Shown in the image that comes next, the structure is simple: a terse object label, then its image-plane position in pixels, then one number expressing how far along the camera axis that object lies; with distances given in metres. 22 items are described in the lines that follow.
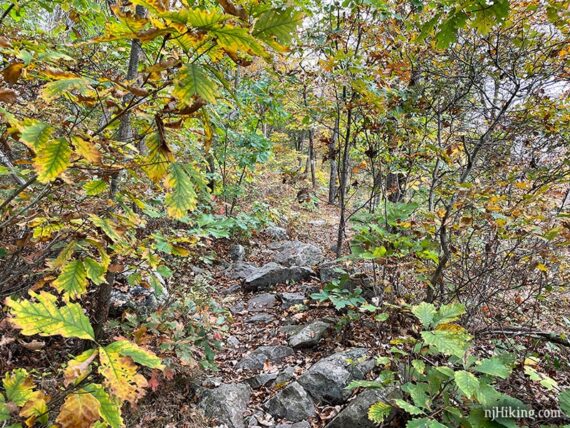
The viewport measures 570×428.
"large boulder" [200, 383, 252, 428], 3.42
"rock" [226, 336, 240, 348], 4.86
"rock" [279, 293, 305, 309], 5.77
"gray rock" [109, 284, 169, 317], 4.29
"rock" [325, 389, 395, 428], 3.06
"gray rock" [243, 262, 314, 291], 6.58
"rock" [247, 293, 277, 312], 5.91
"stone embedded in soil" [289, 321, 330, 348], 4.54
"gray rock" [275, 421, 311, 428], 3.34
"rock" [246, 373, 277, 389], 4.00
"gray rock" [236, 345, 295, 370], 4.34
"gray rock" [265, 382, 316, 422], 3.48
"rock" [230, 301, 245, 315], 5.82
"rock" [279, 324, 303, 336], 4.91
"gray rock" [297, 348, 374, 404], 3.62
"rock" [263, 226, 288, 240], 9.88
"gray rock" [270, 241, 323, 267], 7.46
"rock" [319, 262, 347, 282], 5.97
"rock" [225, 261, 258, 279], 7.22
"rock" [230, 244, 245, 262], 7.92
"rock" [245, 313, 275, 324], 5.48
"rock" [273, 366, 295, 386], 3.98
